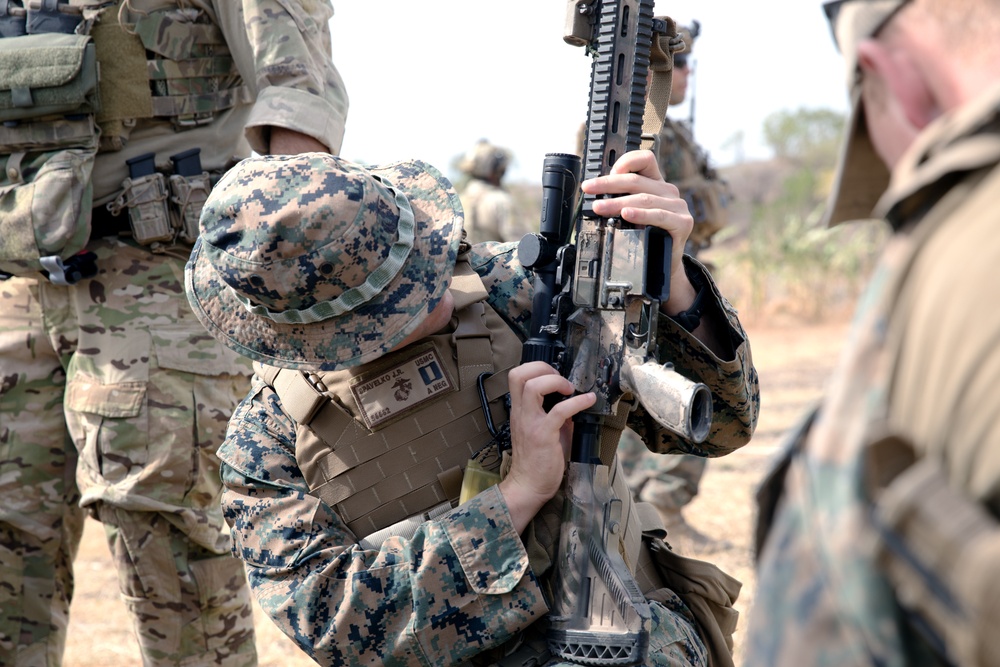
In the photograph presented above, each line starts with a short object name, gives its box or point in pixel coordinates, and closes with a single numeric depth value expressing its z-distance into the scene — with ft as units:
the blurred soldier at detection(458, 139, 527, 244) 33.91
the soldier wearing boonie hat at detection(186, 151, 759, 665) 7.21
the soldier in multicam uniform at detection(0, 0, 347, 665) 10.11
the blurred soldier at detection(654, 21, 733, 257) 20.95
